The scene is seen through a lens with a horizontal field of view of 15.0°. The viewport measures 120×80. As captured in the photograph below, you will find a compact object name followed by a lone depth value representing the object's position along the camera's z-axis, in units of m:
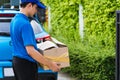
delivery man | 4.97
